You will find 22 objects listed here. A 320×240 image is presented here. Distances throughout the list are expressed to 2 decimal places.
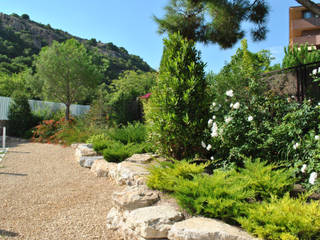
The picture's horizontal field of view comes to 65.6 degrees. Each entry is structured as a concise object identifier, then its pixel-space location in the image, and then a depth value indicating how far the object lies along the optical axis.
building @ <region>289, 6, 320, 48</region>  23.41
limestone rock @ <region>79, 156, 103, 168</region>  5.57
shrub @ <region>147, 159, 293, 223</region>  2.15
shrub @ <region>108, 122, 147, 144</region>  6.24
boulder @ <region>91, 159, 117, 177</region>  4.74
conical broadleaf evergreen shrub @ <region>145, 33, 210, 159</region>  3.75
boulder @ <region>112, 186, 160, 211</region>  2.60
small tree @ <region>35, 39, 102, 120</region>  10.78
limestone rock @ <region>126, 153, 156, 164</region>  4.42
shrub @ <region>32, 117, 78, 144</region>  9.27
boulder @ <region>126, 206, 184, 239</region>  2.10
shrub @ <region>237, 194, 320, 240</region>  1.75
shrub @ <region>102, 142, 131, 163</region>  5.01
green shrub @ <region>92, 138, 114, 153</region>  6.10
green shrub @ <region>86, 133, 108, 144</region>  7.73
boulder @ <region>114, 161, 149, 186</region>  3.54
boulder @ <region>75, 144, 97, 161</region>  6.06
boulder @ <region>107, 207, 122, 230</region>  2.66
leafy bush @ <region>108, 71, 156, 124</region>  10.73
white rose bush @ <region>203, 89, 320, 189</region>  3.13
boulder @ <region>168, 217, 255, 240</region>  1.81
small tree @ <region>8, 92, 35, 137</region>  11.16
